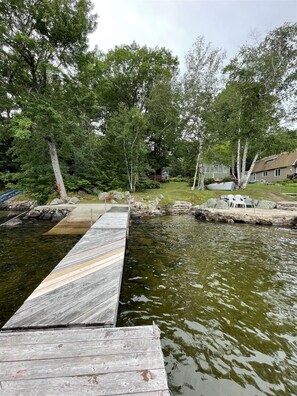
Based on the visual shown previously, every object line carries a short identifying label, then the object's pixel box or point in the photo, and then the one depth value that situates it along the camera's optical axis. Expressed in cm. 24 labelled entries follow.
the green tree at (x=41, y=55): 1223
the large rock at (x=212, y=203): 1459
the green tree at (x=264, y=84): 1745
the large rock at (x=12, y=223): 1086
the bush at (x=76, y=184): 1719
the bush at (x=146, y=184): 2016
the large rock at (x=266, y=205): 1495
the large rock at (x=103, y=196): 1623
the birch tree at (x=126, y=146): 1752
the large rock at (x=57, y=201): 1463
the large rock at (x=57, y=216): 1243
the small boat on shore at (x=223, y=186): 2173
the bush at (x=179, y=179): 3082
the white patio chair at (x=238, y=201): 1534
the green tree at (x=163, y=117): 1950
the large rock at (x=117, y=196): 1588
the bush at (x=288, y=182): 2910
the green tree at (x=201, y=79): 1822
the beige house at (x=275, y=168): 3112
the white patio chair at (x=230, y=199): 1562
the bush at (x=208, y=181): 2632
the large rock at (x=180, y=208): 1486
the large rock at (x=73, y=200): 1508
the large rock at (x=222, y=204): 1421
